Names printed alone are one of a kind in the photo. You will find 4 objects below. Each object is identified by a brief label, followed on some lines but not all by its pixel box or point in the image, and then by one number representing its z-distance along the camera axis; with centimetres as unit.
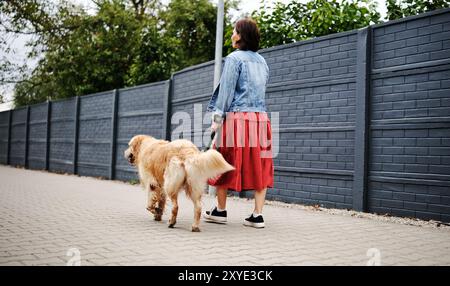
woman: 517
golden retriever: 468
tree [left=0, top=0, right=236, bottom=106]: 1659
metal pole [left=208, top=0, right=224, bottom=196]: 867
